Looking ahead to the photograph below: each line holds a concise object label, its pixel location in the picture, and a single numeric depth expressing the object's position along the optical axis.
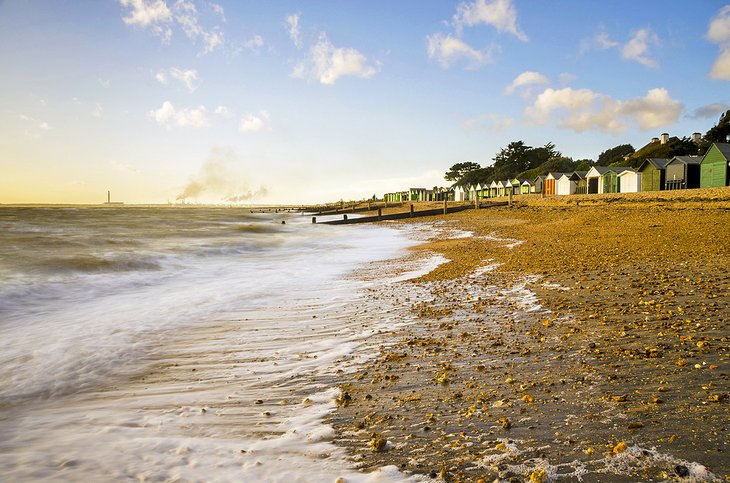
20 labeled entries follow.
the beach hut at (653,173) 42.22
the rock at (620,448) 2.61
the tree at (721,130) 61.56
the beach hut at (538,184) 68.15
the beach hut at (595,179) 50.62
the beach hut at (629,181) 45.09
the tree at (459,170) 133.62
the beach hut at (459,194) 87.34
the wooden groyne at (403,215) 41.97
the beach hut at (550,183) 62.35
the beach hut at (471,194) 81.04
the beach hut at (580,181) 55.41
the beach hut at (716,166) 34.72
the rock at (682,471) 2.33
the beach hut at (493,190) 83.18
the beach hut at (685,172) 39.38
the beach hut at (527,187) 72.31
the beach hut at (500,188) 80.76
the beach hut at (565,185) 57.73
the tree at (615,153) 103.75
